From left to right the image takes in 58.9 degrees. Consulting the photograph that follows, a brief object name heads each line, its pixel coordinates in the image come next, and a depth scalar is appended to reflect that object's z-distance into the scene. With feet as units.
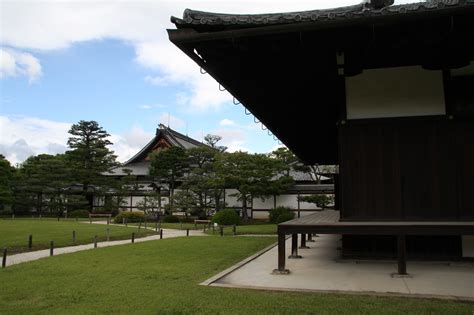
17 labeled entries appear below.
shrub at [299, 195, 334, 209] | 95.81
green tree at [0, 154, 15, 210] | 121.70
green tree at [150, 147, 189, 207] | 114.21
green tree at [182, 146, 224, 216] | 102.94
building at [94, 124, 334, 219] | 102.22
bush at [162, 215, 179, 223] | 101.30
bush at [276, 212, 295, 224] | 86.43
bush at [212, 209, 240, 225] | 81.46
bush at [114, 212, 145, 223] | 98.98
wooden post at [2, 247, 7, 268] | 32.00
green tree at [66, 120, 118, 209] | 125.59
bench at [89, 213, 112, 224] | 111.04
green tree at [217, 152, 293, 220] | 95.35
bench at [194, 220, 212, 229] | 82.62
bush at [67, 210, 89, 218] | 118.11
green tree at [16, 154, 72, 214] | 124.36
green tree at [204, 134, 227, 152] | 125.26
